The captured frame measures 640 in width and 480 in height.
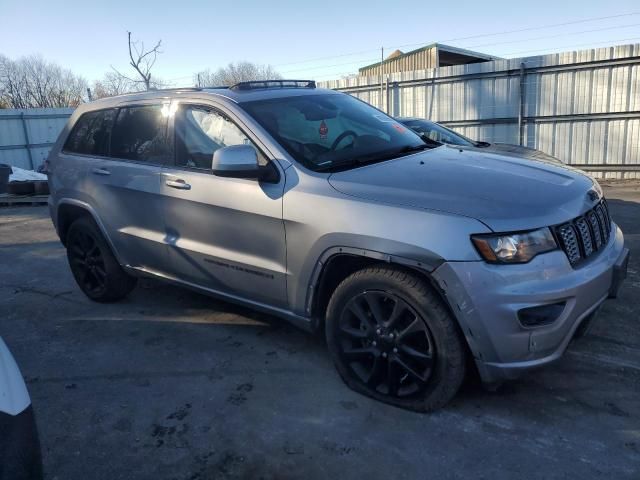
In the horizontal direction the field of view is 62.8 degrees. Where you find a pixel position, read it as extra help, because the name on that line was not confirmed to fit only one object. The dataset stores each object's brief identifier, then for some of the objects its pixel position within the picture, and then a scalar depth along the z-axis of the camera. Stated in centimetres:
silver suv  251
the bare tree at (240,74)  5753
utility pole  1595
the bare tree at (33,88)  5259
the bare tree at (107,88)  2880
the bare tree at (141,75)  2666
